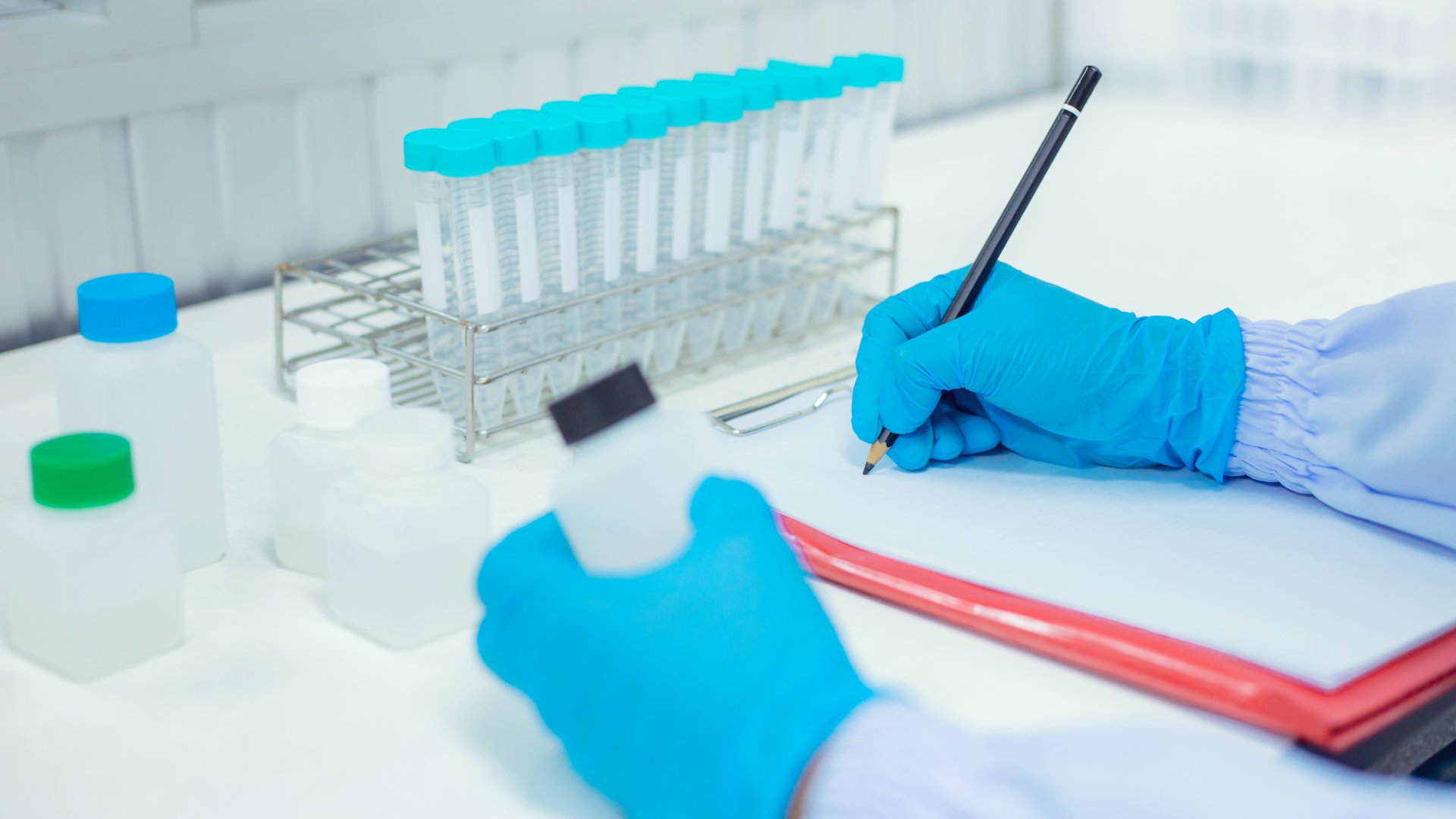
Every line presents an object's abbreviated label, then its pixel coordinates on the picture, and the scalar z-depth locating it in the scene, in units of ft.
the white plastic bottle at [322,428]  3.27
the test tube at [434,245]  3.98
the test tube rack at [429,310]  4.23
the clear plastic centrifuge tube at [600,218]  4.26
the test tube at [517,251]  4.05
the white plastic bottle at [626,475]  2.56
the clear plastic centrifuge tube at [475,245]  3.91
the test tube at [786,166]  4.83
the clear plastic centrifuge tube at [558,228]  4.17
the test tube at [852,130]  4.98
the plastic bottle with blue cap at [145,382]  3.16
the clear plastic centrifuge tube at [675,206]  4.49
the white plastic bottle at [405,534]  3.03
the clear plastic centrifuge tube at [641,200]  4.39
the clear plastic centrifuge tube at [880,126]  5.07
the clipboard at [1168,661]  2.80
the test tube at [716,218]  4.60
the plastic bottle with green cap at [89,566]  2.82
